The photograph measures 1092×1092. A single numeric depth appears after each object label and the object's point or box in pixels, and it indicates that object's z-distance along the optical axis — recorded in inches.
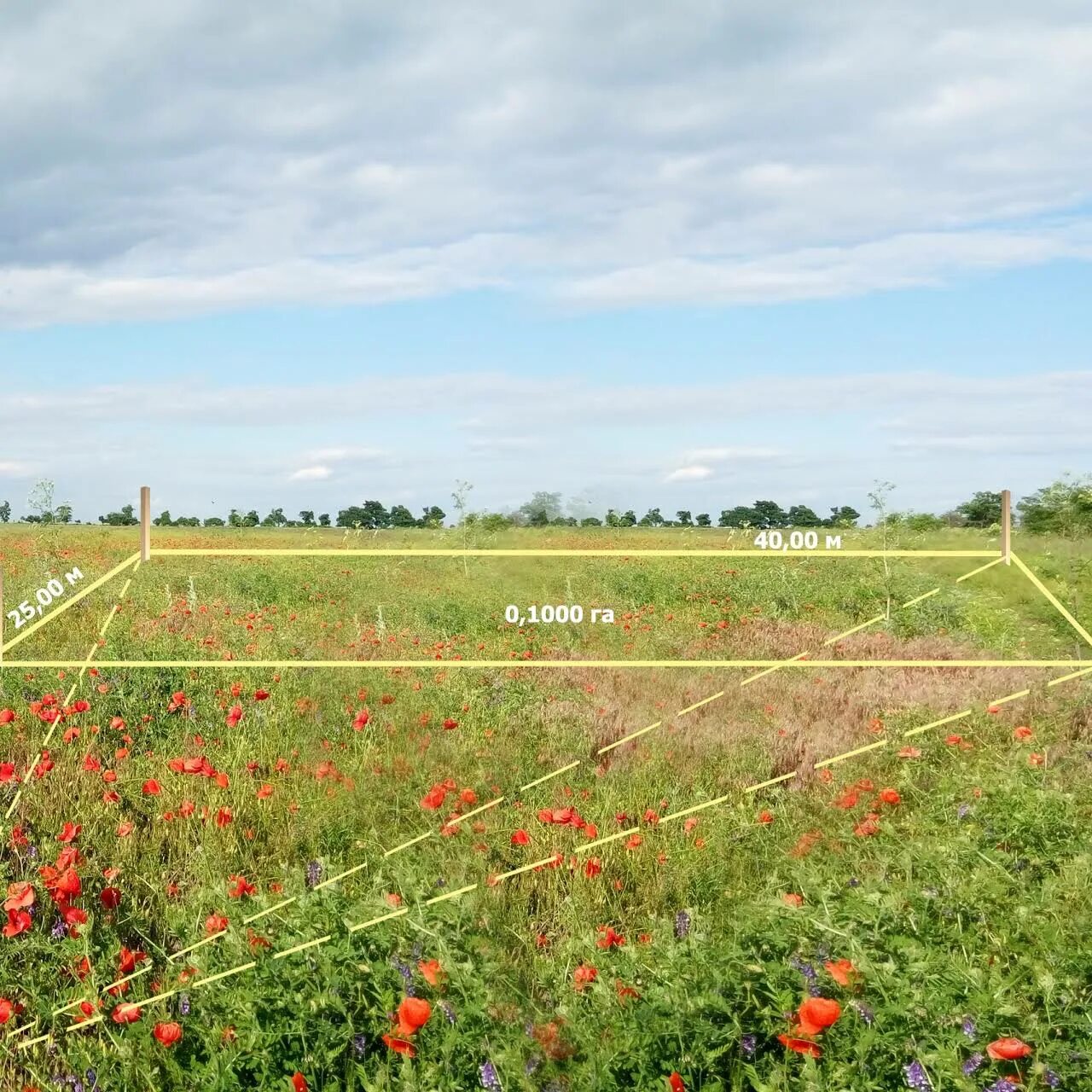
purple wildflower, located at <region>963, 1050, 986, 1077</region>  118.2
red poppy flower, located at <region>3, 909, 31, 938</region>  153.7
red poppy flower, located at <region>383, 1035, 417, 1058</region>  125.0
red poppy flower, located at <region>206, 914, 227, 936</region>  157.4
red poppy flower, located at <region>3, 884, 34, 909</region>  159.8
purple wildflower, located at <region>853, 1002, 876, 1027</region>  124.2
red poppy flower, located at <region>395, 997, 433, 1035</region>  119.4
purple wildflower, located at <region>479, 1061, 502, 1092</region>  122.6
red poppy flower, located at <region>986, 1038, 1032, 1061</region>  114.6
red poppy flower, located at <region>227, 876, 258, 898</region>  160.9
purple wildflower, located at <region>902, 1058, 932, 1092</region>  116.3
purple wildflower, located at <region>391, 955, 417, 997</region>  135.5
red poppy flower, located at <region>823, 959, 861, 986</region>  123.3
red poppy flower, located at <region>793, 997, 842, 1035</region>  114.3
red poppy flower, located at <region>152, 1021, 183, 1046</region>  132.7
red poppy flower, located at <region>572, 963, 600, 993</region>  145.9
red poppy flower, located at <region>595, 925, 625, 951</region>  163.5
